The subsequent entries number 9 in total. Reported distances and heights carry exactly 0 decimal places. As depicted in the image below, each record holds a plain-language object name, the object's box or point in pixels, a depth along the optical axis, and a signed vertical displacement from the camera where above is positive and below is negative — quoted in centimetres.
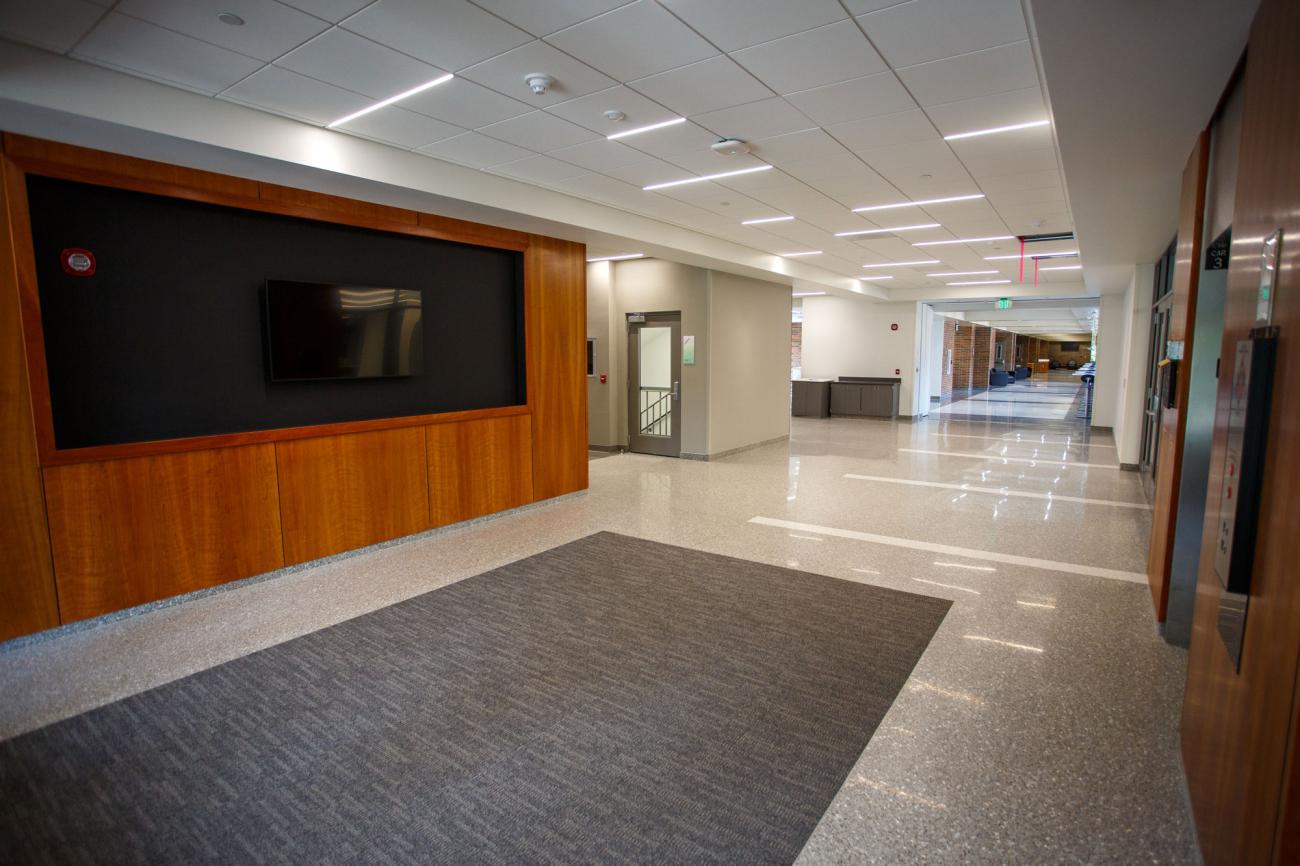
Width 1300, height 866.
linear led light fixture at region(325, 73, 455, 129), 359 +156
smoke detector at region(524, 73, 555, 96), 353 +153
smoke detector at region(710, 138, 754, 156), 453 +151
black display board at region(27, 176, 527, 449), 377 +35
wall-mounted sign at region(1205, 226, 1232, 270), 301 +50
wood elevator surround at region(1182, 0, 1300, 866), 144 -55
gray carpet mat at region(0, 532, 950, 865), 221 -158
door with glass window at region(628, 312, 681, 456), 984 -33
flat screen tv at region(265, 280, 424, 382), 460 +24
